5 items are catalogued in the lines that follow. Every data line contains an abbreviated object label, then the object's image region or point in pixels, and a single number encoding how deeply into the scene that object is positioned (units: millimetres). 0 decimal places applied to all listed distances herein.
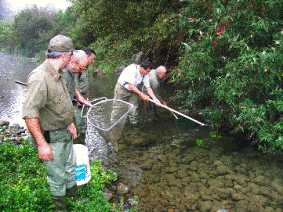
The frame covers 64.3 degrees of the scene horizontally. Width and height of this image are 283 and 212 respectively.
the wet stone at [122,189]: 3385
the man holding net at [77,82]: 3439
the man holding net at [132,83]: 4910
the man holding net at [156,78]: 5906
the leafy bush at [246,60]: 3471
